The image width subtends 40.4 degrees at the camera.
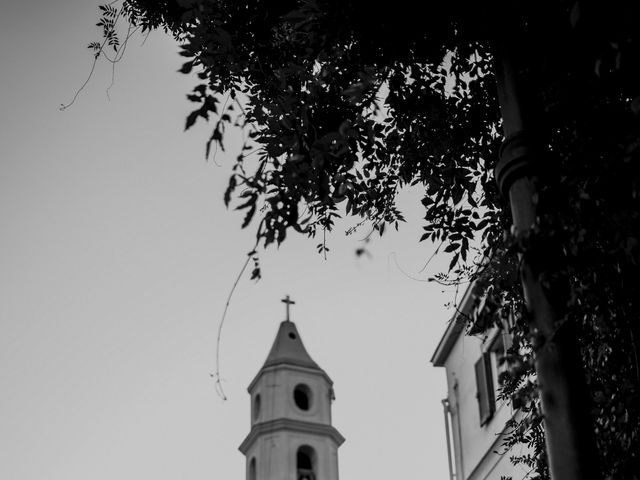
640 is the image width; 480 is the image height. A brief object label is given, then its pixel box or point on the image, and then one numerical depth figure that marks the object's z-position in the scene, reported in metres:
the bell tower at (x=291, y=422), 35.44
